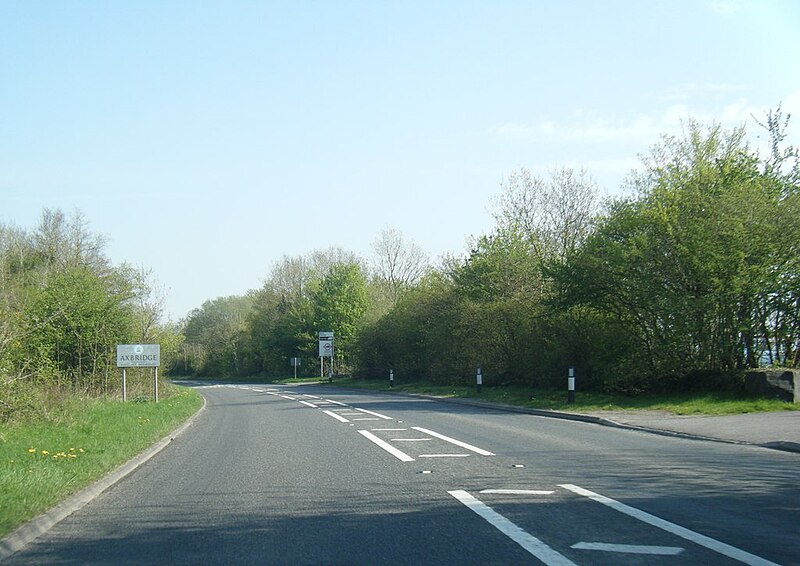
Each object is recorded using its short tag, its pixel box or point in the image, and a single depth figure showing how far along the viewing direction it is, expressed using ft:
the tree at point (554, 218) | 141.90
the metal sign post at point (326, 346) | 207.62
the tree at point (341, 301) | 251.60
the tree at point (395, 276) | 252.62
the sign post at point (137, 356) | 100.42
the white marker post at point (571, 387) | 81.42
